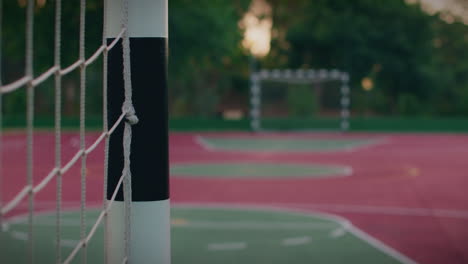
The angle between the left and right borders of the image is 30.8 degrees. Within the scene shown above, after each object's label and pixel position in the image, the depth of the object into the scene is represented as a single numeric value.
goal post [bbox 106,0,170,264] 2.56
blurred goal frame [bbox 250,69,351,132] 29.22
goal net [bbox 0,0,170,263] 2.54
